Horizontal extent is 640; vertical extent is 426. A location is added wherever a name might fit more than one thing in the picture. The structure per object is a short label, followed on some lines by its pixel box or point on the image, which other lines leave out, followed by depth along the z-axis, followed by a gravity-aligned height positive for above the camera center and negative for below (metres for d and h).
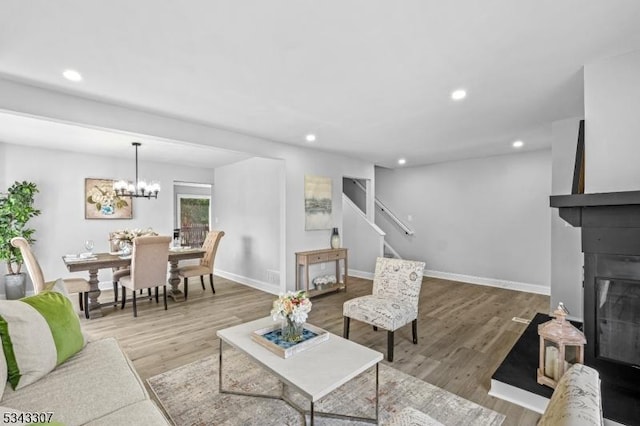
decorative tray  1.90 -0.83
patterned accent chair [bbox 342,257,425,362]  2.74 -0.85
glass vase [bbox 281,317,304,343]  2.03 -0.79
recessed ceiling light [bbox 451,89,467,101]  2.74 +1.11
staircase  6.19 -0.04
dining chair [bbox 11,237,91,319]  3.45 -0.56
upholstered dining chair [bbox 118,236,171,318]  3.98 -0.67
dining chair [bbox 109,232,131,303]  4.39 -0.85
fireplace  2.00 -0.48
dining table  3.84 -0.64
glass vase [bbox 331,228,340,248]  5.35 -0.43
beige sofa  1.33 -0.87
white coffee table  1.59 -0.87
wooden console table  4.76 -0.76
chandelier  4.66 +0.43
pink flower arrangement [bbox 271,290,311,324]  2.01 -0.62
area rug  1.97 -1.31
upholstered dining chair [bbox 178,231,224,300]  4.90 -0.80
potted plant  4.35 -0.16
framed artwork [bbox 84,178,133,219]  5.40 +0.24
